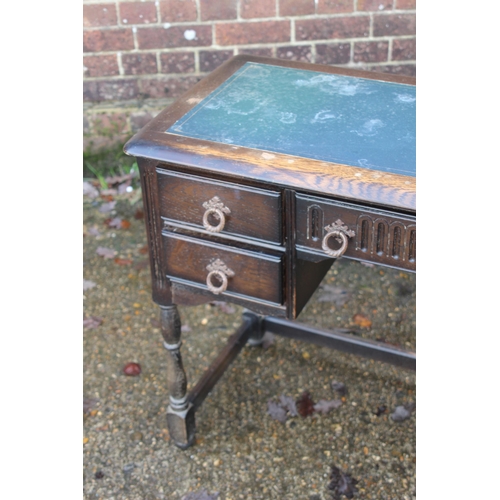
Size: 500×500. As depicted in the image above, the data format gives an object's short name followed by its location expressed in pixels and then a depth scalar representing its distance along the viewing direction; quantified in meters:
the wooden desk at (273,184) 1.54
